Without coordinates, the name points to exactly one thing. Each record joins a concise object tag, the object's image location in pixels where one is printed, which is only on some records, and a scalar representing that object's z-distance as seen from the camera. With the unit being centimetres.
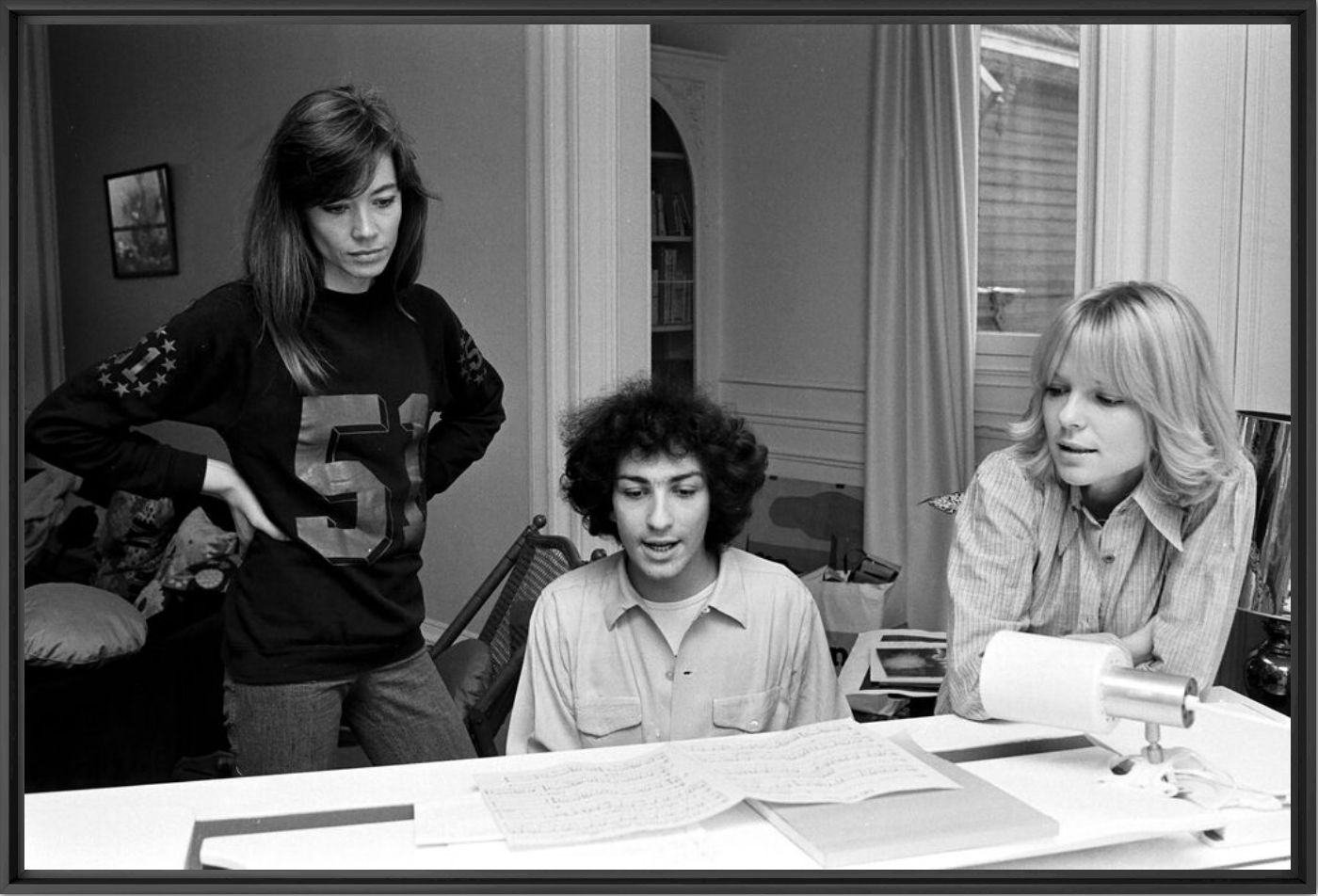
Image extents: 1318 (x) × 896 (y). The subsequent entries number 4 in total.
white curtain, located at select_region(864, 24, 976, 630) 355
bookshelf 384
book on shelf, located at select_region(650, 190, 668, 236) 388
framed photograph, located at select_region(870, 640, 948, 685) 257
